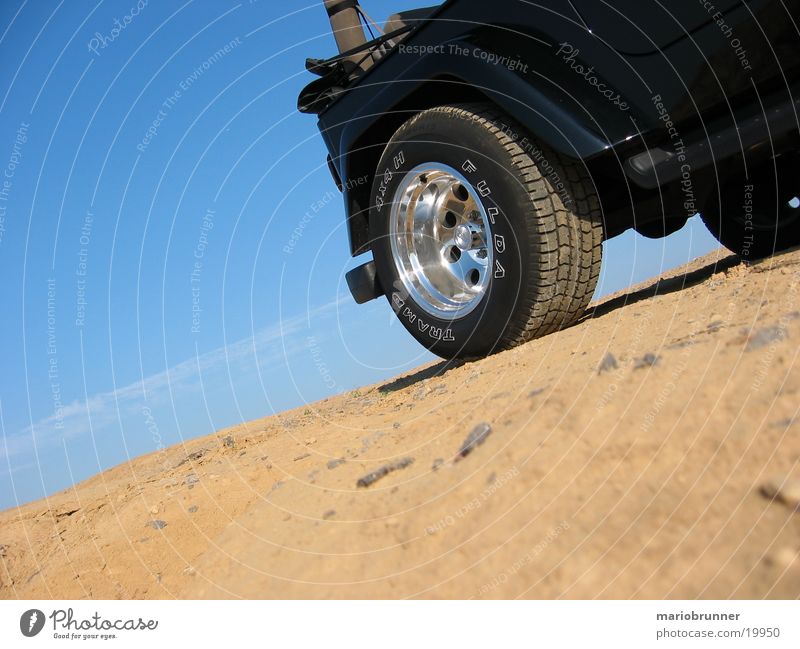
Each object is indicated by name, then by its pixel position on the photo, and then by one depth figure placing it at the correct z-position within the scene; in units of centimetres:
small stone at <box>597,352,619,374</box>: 187
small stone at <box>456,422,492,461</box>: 181
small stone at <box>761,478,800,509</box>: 119
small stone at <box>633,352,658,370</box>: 180
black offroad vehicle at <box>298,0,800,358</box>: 271
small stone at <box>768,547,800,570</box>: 109
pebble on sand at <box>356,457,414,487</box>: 191
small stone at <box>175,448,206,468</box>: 420
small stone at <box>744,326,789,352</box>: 169
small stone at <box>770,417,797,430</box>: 136
